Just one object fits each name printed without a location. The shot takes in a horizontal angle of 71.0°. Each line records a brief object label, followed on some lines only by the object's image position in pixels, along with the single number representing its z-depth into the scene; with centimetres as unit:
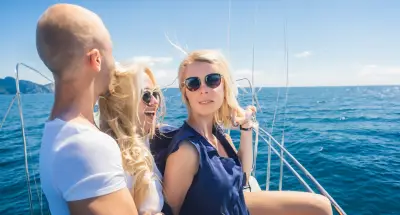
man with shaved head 79
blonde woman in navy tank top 151
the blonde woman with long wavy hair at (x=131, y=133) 129
